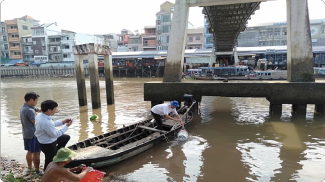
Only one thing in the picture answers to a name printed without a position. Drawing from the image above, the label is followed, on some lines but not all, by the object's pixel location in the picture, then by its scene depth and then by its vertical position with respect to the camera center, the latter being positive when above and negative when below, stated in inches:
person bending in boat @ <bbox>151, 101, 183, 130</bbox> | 291.4 -52.4
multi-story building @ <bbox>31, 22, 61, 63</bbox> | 2054.8 +397.5
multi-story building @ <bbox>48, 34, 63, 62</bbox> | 2058.3 +318.9
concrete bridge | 385.7 -16.0
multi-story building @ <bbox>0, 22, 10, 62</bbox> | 2162.9 +385.9
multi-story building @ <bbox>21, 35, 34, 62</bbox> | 2115.7 +342.9
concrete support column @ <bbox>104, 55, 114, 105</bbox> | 538.9 -5.3
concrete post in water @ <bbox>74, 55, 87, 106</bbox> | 505.4 -3.1
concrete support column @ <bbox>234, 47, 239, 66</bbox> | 1239.2 +98.4
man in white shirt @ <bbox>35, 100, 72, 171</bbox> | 148.2 -39.9
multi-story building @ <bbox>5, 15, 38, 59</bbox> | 2145.7 +500.5
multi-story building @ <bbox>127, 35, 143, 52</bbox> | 2159.2 +366.0
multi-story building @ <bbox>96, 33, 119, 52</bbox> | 2431.0 +476.3
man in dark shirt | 173.5 -35.8
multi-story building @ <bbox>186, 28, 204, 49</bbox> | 1926.4 +353.5
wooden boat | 203.8 -82.7
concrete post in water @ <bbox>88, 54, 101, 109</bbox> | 482.7 -6.5
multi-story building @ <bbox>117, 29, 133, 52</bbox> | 2215.8 +419.7
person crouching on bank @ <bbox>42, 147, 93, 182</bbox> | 118.4 -54.9
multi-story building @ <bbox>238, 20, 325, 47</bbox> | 1585.9 +318.3
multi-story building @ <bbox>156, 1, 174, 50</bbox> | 1950.1 +480.2
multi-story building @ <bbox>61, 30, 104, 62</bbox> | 2026.3 +374.2
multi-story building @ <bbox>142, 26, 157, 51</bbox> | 2056.5 +389.6
